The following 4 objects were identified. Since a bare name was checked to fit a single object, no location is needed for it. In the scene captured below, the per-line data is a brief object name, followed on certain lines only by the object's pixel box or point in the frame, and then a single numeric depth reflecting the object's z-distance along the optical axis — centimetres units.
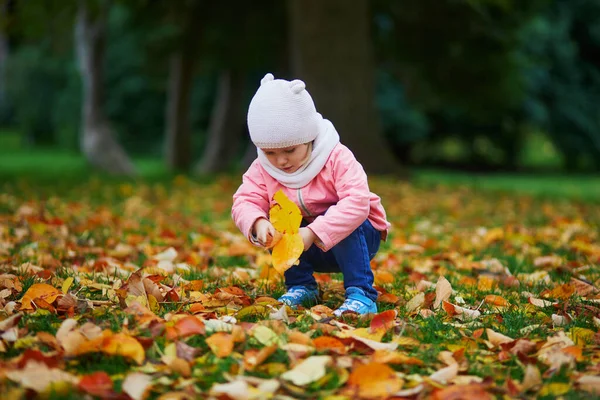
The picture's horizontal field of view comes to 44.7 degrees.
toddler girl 298
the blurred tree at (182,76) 1488
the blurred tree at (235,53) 1464
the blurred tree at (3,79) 3544
